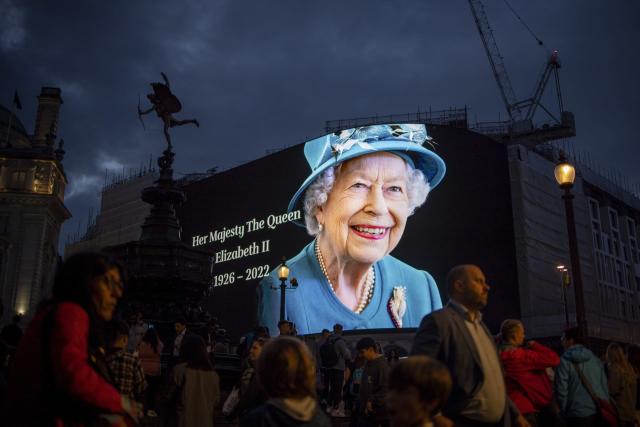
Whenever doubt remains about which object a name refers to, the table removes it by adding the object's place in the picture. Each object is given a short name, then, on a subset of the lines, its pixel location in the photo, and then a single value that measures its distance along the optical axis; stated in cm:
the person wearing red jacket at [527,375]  585
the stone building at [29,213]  4188
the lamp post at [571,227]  999
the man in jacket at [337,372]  1250
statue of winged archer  1344
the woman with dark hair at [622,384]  695
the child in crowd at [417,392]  320
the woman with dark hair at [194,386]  583
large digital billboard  2883
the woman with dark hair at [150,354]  761
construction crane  4619
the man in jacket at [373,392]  659
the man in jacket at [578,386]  646
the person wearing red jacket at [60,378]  285
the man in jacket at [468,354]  404
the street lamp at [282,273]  1783
